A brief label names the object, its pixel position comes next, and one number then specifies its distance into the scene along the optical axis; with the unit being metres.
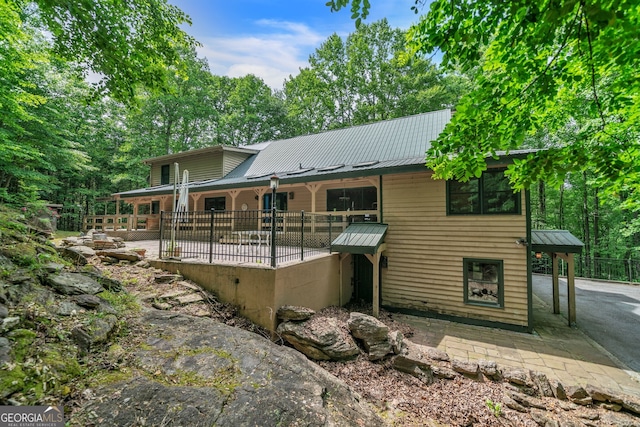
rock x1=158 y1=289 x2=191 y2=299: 4.88
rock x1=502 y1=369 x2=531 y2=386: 4.28
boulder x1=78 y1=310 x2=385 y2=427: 2.28
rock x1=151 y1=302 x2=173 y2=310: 4.50
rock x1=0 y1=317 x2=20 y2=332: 2.42
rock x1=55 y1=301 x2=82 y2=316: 3.09
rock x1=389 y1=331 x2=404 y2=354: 5.00
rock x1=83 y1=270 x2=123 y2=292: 4.38
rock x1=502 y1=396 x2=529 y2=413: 3.79
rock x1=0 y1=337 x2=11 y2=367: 2.12
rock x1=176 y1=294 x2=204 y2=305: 4.88
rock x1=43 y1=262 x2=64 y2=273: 3.86
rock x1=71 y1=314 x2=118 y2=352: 2.77
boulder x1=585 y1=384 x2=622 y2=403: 3.90
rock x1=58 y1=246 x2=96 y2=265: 5.14
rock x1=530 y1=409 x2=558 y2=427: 3.47
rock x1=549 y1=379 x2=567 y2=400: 4.06
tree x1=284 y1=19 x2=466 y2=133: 21.55
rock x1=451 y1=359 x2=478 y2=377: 4.51
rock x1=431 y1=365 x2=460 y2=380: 4.51
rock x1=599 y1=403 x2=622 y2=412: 3.85
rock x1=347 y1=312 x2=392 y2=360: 4.95
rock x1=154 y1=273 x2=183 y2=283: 5.59
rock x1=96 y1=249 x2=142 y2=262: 6.36
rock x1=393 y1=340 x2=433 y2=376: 4.60
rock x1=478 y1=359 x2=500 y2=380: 4.47
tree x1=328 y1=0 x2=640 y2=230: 2.53
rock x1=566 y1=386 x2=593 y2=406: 3.96
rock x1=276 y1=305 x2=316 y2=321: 5.03
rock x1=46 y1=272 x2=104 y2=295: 3.63
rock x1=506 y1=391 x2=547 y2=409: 3.87
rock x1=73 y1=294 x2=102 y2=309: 3.45
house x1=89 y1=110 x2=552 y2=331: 6.86
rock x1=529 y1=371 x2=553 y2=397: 4.14
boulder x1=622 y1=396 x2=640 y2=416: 3.77
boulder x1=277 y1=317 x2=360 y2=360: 4.75
